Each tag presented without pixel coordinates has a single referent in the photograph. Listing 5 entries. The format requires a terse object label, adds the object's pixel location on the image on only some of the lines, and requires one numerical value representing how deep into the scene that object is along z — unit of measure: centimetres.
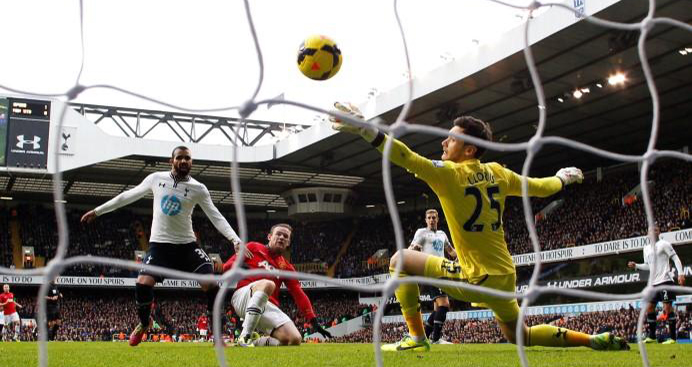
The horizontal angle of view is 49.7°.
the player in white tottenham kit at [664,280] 1076
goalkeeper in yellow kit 482
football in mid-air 651
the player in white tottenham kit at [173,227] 743
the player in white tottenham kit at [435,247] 1045
